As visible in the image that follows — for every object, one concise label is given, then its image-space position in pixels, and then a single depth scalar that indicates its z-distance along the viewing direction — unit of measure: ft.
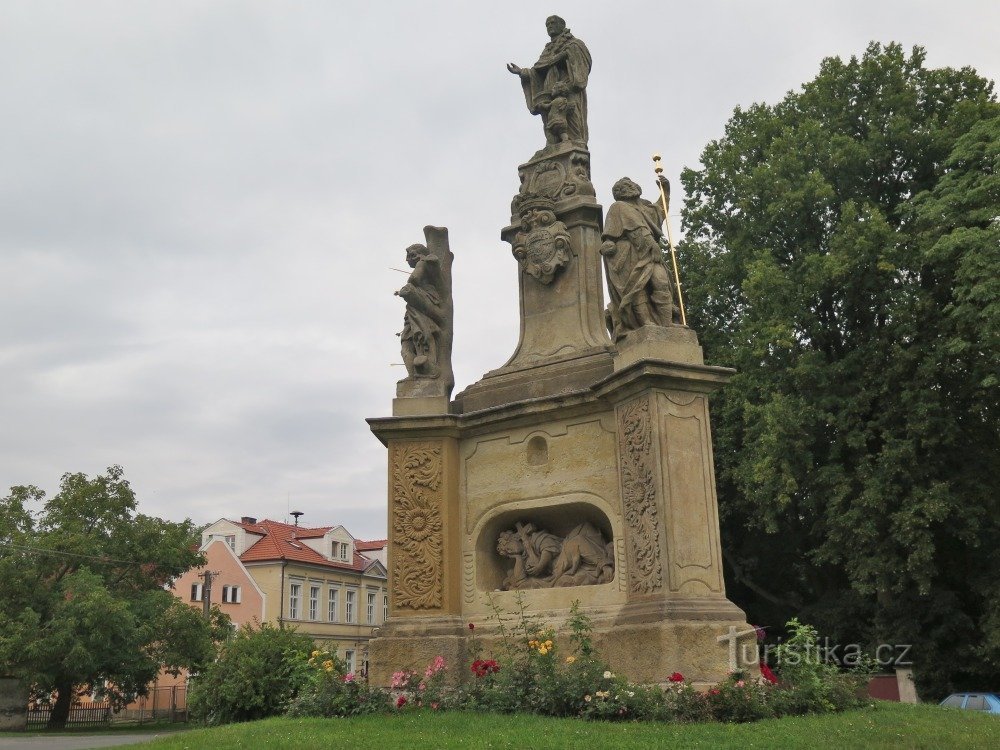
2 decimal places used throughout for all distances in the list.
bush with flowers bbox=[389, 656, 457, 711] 30.53
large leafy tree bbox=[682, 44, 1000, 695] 59.88
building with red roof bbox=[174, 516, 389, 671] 139.85
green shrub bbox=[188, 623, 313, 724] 36.60
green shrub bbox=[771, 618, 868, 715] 28.53
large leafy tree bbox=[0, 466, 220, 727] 84.94
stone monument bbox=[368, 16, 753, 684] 30.99
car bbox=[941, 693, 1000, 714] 54.49
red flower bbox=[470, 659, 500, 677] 30.86
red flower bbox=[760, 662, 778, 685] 29.86
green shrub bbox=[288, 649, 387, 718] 30.71
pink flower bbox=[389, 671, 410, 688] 32.17
